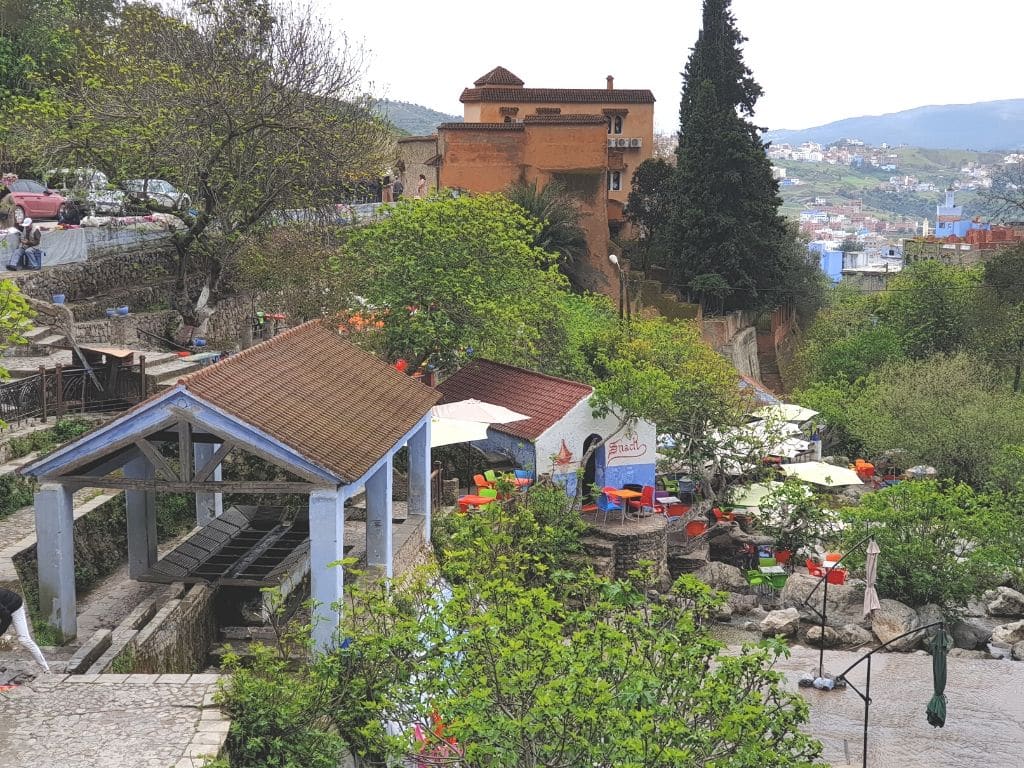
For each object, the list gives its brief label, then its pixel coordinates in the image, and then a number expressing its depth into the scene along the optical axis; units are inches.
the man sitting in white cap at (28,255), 1088.2
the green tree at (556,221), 1635.1
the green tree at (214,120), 1068.5
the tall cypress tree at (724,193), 1750.7
